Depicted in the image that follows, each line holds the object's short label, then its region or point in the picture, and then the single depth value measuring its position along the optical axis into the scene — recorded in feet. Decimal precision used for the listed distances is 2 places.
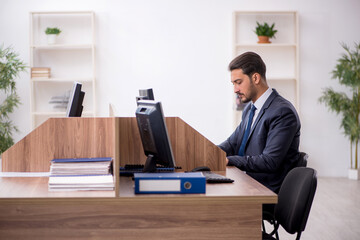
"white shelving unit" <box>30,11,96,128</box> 22.44
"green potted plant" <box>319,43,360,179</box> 21.57
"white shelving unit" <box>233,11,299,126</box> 22.84
